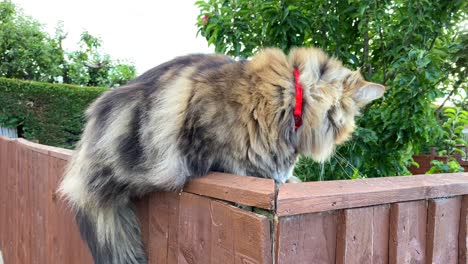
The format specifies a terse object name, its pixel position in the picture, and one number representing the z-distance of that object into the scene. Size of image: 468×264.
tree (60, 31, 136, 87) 11.80
